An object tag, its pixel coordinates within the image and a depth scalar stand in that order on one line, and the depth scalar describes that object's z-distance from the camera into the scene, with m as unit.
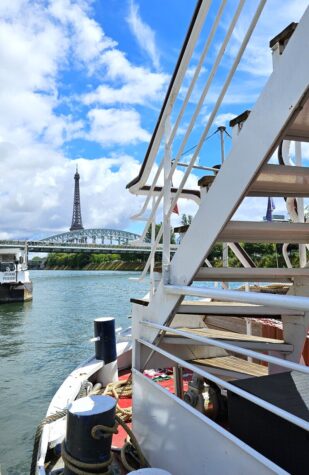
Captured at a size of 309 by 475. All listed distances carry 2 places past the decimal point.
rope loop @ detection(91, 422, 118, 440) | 2.72
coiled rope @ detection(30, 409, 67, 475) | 3.45
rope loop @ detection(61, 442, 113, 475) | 2.73
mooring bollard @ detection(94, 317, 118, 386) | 5.54
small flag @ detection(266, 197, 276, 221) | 6.04
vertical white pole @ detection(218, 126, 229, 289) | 3.99
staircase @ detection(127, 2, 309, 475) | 1.76
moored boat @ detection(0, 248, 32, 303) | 30.56
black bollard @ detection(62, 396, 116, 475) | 2.73
